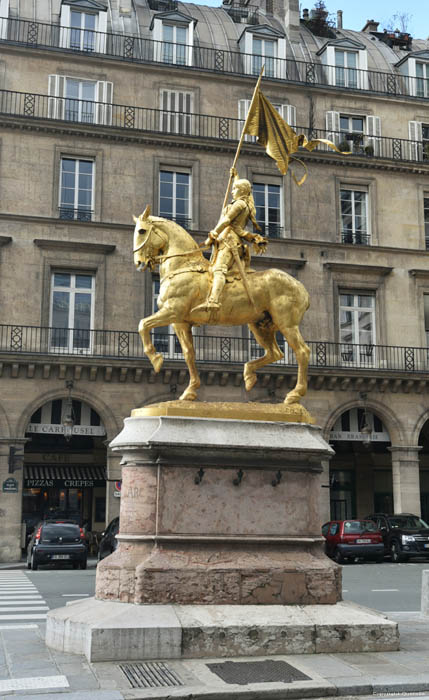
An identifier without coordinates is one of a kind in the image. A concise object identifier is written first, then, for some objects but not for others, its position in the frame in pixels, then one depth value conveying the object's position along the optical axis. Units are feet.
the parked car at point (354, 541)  87.20
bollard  39.90
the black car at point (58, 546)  76.79
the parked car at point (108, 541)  75.22
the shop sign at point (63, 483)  107.76
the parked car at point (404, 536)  88.43
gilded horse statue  34.58
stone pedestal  29.17
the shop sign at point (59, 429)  96.02
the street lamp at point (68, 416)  93.76
